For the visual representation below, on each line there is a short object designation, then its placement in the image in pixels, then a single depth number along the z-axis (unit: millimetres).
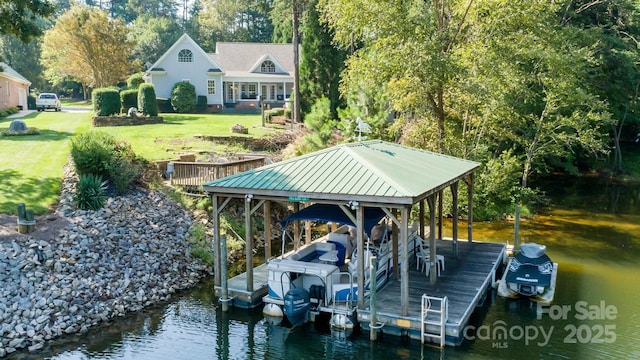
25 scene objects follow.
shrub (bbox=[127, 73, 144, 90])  47531
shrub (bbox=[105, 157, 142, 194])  20219
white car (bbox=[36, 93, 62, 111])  46000
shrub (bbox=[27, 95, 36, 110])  51831
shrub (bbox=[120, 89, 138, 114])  36594
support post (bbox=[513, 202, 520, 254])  19000
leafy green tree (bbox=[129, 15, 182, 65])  68312
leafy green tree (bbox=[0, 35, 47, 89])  63656
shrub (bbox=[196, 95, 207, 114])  46934
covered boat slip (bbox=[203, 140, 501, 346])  12469
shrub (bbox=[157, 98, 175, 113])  45031
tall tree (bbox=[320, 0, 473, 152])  21312
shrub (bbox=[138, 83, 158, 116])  36344
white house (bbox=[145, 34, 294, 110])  47094
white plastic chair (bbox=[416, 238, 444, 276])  15688
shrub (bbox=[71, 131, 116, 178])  20031
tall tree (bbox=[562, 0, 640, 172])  32562
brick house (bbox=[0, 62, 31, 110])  41966
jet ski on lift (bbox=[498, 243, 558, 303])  14820
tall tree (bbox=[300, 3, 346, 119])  34812
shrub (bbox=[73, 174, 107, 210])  18375
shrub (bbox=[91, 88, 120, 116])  34156
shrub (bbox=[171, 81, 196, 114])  44750
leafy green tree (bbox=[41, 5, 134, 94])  47688
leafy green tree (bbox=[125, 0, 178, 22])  92750
